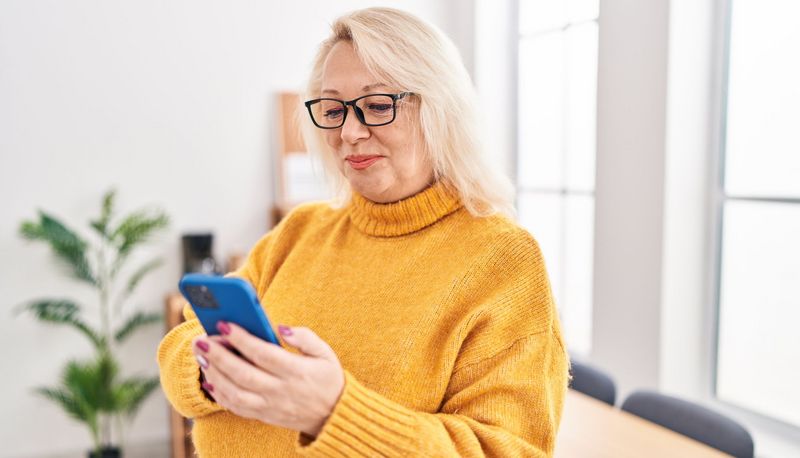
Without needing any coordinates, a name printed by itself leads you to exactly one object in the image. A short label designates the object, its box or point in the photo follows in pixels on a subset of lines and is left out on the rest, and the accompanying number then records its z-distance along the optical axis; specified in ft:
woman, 2.75
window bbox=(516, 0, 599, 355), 10.67
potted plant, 10.32
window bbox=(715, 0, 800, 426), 7.48
